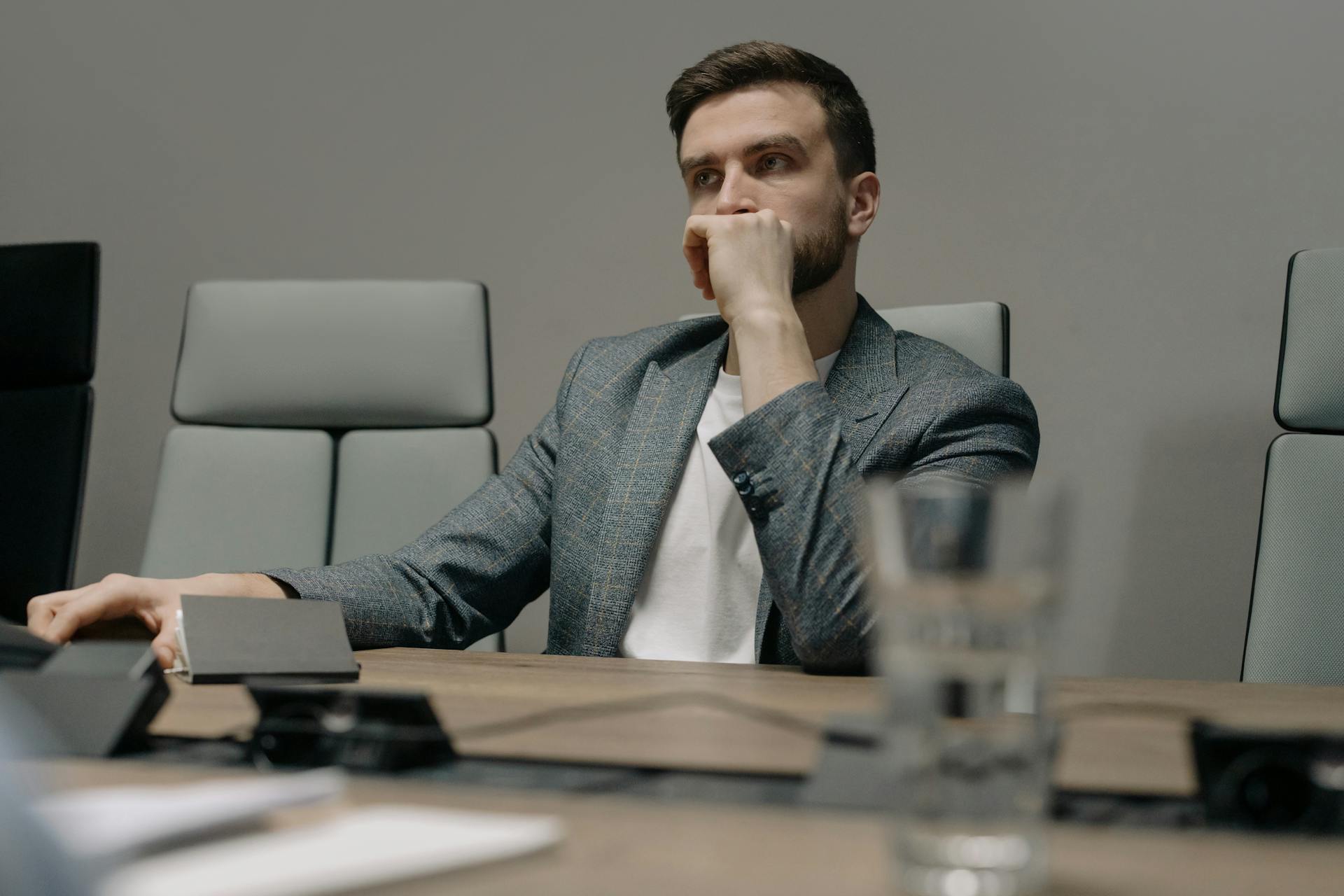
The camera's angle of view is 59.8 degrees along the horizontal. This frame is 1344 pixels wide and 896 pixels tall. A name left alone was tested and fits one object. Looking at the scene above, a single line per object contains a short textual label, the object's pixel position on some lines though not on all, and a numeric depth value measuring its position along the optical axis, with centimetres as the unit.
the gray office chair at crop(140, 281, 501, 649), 182
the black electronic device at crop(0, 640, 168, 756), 56
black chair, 176
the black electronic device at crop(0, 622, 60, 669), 74
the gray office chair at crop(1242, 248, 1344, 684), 138
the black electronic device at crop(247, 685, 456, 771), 53
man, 100
